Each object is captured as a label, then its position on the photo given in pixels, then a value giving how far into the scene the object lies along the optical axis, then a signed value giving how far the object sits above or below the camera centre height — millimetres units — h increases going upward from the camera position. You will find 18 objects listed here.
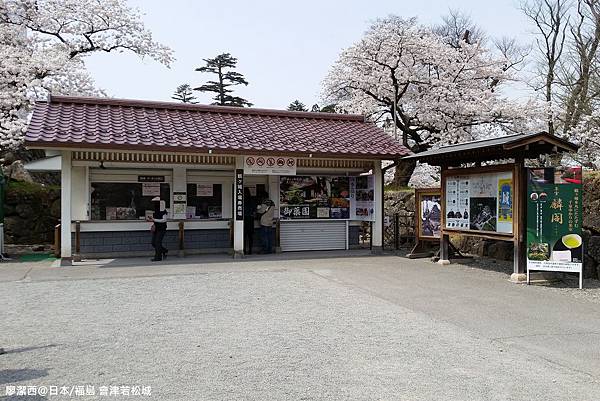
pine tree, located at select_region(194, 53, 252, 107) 41688 +10422
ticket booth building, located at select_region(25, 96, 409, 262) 12141 +886
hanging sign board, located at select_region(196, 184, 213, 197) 14086 +417
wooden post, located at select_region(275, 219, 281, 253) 14453 -854
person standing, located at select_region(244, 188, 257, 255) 14027 -360
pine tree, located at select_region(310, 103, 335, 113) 35766 +6841
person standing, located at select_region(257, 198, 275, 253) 13758 -487
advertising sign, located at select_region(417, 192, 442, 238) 12914 -257
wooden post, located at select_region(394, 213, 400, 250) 15691 -833
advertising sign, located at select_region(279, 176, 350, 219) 14688 +230
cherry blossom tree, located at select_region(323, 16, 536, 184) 23156 +5624
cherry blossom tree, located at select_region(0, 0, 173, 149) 18516 +6390
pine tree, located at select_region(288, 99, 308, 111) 48094 +9369
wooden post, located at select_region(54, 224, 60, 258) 13171 -989
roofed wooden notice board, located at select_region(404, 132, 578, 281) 9563 +373
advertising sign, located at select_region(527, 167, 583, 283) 9273 -258
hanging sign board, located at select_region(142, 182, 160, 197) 13555 +427
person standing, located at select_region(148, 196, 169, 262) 12297 -531
